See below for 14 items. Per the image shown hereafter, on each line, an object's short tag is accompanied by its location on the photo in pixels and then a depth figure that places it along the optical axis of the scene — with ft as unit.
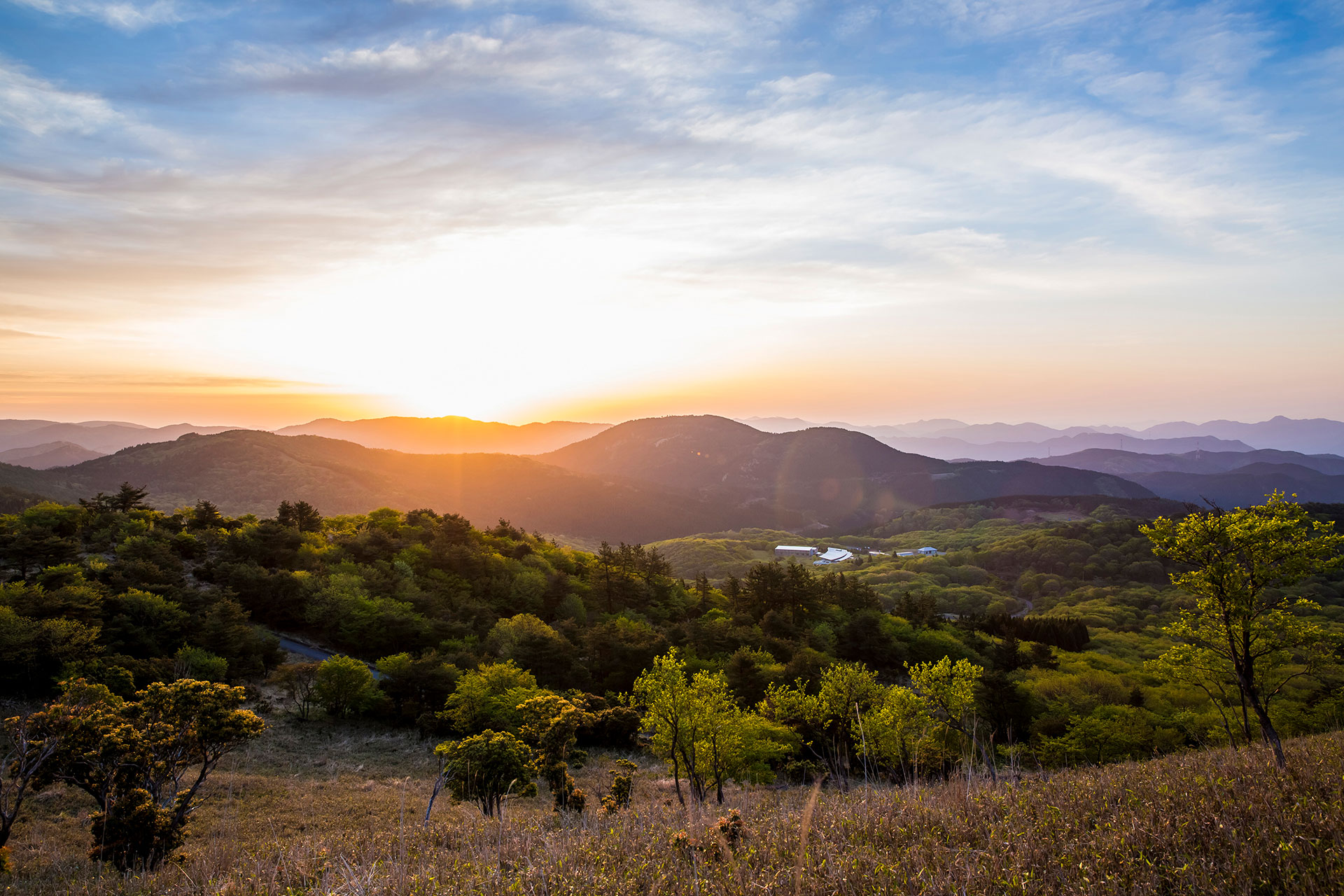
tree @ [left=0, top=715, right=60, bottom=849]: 53.01
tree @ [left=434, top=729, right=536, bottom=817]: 86.12
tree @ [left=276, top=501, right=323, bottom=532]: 257.14
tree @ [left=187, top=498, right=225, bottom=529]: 239.30
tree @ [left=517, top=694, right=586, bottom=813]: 88.12
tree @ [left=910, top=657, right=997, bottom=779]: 104.88
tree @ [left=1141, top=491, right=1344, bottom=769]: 63.26
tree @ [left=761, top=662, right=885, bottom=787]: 121.19
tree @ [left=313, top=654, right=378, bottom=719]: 135.64
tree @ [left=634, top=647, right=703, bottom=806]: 93.25
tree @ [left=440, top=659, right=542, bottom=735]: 125.29
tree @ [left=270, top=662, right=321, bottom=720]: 140.87
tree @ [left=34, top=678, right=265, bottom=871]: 58.85
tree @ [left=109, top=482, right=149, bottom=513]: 233.14
